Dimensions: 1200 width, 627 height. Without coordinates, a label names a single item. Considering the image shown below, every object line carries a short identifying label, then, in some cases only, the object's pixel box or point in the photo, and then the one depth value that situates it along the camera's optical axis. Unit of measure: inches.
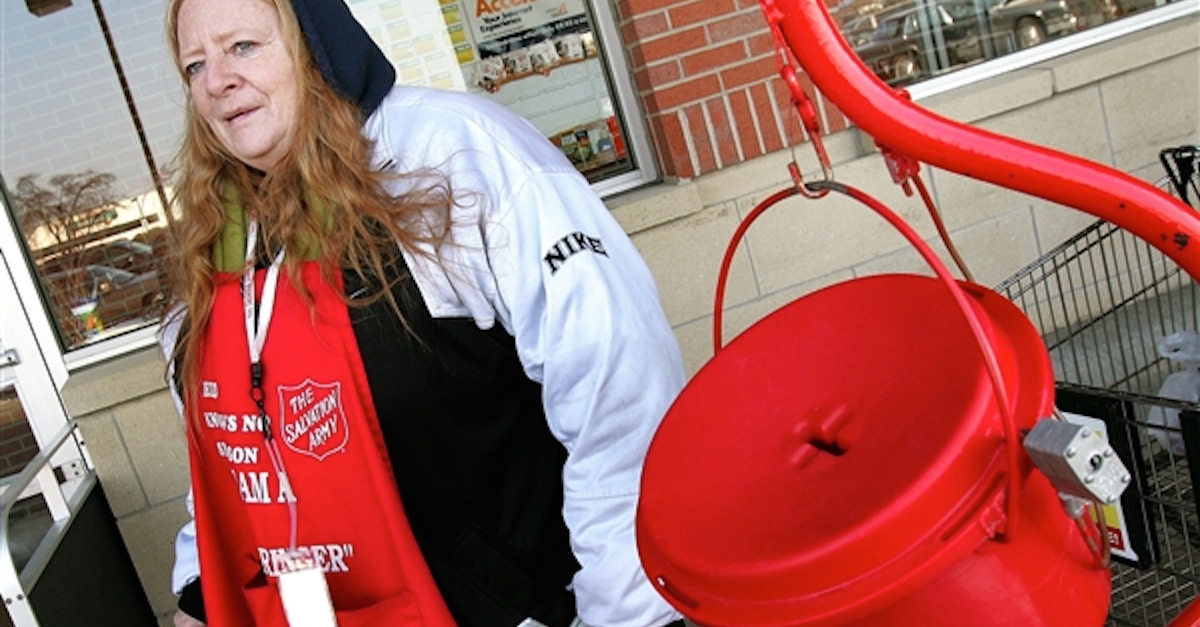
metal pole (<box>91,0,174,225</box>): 147.9
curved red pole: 44.4
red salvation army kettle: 40.5
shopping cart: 57.7
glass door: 101.8
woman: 62.1
